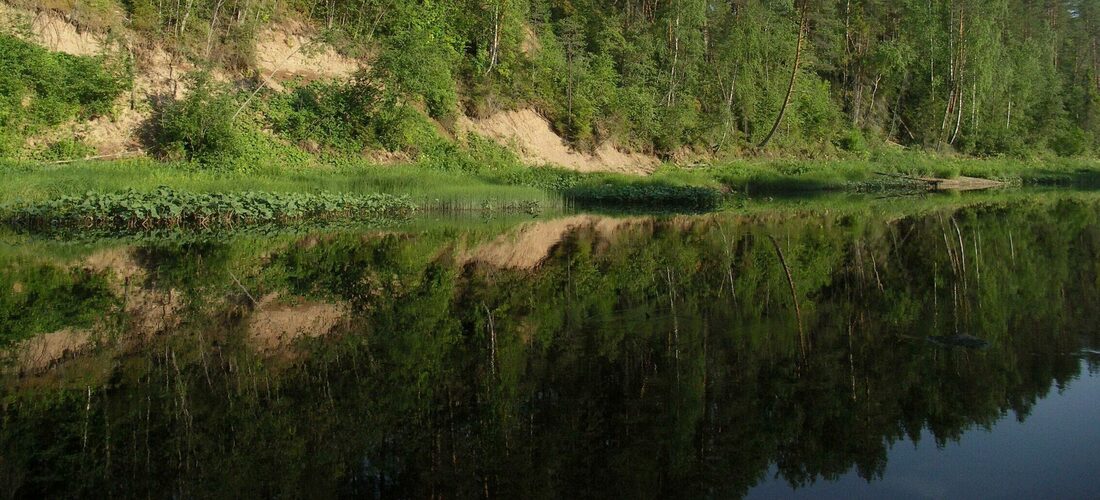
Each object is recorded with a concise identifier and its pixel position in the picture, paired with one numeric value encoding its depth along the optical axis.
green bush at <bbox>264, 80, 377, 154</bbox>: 27.05
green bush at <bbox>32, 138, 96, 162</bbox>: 21.09
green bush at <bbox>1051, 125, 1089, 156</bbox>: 57.06
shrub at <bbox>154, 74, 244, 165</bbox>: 22.89
